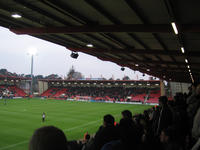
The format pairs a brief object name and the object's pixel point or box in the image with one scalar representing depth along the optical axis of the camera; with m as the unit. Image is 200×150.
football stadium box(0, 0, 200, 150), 3.05
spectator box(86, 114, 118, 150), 2.98
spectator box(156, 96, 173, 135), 5.50
